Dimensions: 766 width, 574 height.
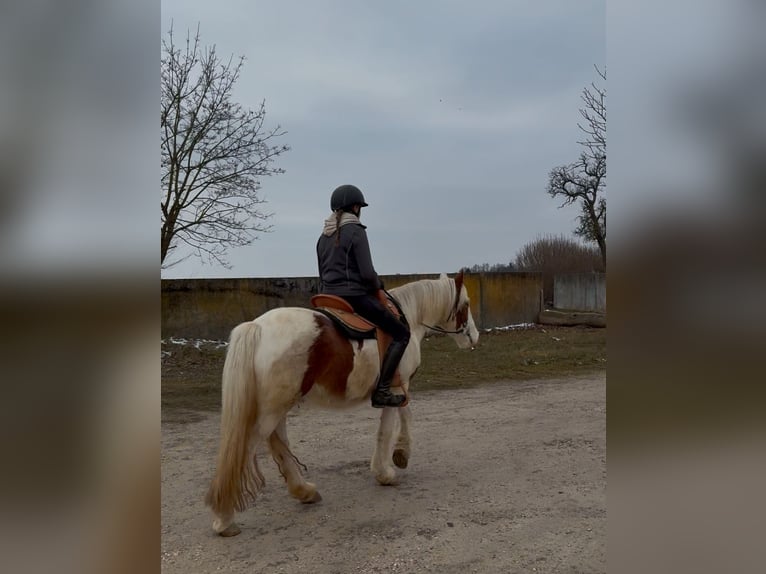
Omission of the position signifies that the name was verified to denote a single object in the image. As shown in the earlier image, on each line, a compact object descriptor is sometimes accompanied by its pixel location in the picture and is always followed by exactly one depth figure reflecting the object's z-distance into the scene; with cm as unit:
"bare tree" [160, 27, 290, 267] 844
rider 388
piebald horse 321
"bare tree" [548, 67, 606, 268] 1277
